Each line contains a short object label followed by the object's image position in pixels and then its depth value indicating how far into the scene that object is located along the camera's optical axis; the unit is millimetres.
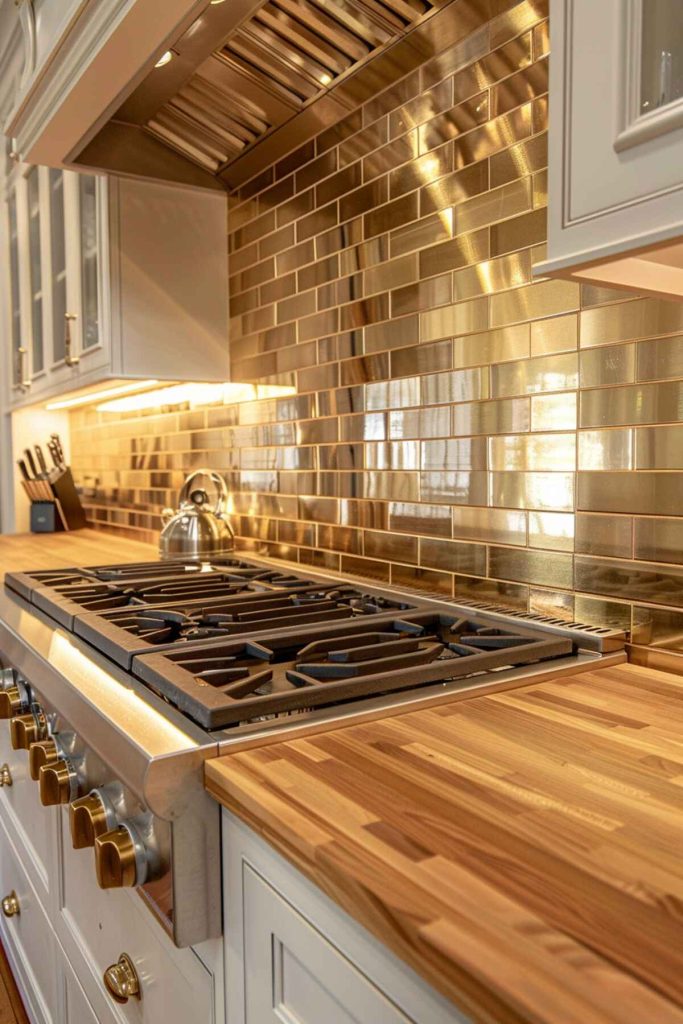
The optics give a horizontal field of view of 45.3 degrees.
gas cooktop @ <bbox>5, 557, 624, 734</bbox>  871
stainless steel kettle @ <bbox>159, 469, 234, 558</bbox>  2006
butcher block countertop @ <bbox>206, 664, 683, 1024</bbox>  434
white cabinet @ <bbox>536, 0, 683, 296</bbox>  613
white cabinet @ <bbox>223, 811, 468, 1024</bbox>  533
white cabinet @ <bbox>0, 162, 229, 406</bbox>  2041
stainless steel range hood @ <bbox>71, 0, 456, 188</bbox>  1382
